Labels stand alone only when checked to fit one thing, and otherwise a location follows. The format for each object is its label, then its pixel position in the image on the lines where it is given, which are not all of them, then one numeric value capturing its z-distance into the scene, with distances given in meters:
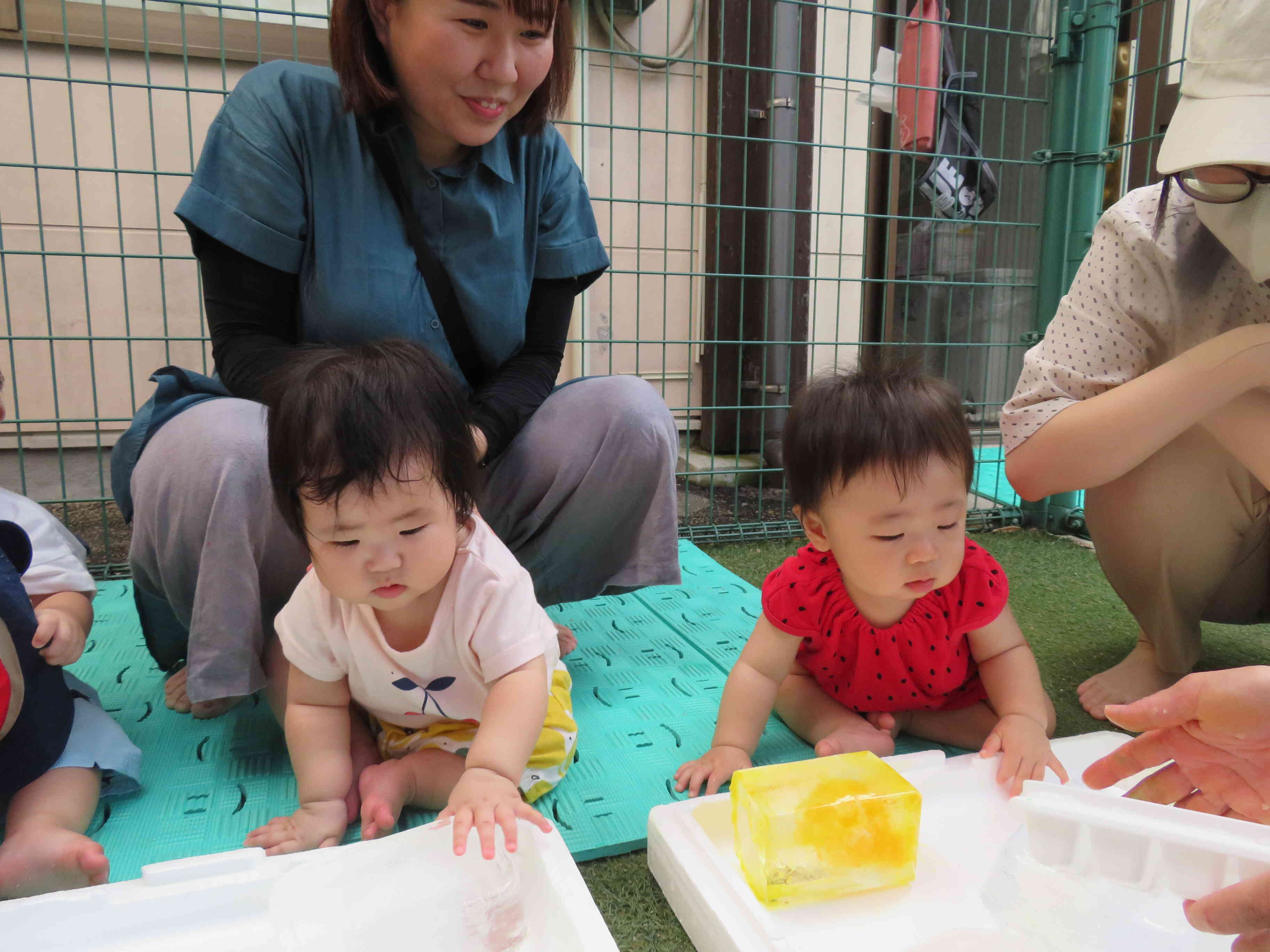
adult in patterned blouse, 0.81
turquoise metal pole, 1.72
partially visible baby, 0.66
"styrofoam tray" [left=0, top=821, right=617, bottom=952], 0.56
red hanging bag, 2.00
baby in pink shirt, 0.68
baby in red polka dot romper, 0.77
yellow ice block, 0.61
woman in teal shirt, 0.85
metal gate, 2.00
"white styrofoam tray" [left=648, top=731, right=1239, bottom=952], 0.59
